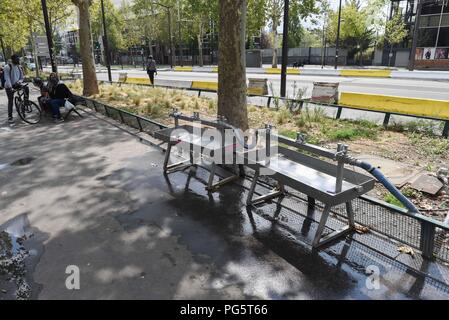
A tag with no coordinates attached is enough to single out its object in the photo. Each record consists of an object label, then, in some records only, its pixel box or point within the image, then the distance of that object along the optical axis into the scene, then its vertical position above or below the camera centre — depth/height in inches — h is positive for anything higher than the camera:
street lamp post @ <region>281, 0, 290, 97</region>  456.8 -0.5
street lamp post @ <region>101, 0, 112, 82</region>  1072.8 +14.7
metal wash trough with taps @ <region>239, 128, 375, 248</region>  144.9 -56.0
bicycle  418.5 -63.0
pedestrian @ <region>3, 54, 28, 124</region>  410.3 -28.8
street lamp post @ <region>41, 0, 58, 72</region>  654.5 +21.4
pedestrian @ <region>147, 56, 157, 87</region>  820.1 -38.5
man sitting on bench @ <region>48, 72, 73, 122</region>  415.2 -49.3
